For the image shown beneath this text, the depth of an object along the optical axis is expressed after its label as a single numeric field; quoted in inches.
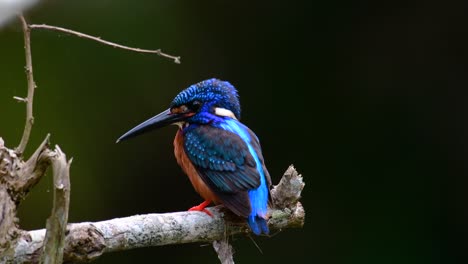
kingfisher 263.4
